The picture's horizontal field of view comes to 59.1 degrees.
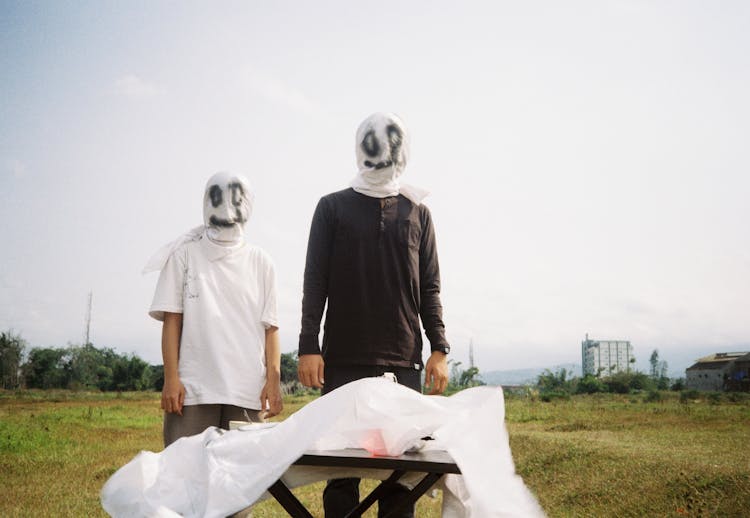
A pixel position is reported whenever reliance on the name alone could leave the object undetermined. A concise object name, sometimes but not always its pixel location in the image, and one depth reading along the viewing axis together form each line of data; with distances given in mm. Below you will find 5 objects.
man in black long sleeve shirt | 2684
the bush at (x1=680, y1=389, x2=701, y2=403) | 14898
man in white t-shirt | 2736
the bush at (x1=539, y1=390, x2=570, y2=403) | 17266
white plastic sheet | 1878
